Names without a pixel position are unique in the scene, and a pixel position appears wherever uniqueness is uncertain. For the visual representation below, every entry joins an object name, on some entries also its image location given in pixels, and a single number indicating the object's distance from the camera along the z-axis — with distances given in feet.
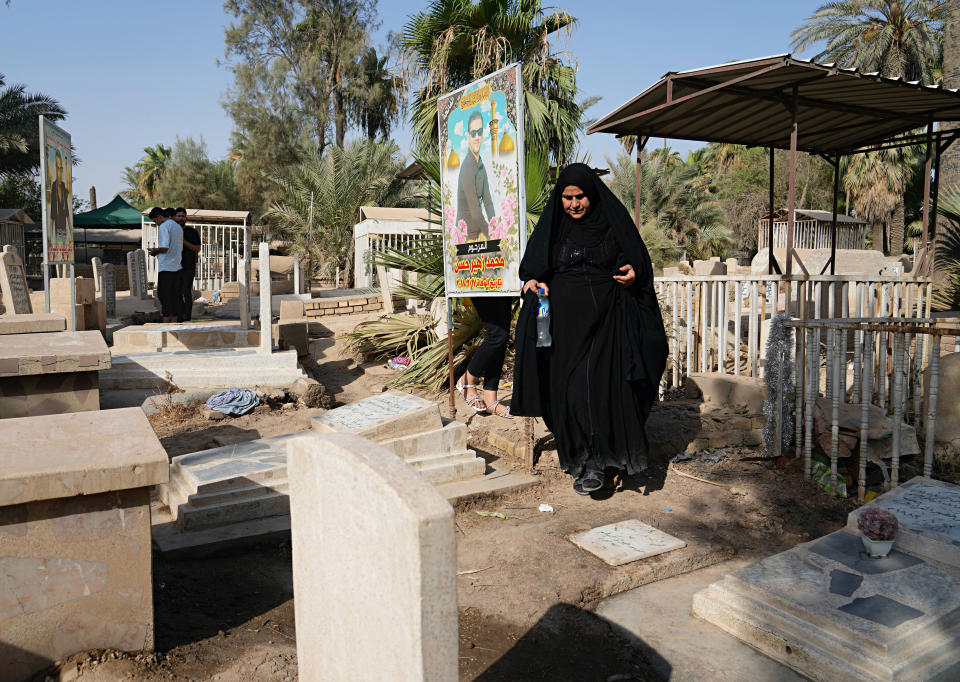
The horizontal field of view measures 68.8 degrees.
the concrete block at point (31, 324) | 18.54
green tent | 79.41
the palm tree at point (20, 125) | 83.97
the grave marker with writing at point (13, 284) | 22.20
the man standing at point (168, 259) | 32.17
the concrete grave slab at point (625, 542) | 11.55
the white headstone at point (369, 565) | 4.62
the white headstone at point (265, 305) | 23.59
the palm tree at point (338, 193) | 79.56
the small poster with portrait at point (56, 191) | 22.65
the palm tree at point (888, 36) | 81.05
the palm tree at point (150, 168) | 163.43
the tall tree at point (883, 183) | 90.94
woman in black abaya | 14.10
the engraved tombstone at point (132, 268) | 51.24
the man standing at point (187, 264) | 33.78
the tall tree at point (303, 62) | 97.86
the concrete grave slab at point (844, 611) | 8.01
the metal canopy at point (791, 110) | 20.15
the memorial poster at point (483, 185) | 15.75
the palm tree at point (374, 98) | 98.78
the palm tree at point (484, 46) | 49.78
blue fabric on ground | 21.44
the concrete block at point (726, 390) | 18.90
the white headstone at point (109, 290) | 40.47
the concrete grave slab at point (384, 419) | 14.78
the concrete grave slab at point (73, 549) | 7.30
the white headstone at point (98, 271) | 42.88
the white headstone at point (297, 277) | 50.21
